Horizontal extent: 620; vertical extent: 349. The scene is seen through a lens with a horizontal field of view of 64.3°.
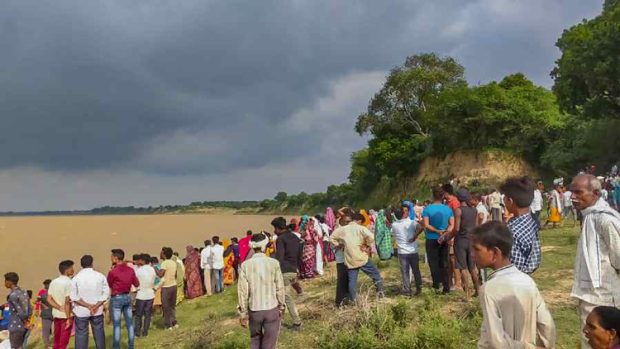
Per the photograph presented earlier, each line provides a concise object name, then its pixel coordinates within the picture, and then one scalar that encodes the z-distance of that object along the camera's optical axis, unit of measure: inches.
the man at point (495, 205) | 498.3
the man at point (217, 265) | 503.8
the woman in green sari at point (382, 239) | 473.5
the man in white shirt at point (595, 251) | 133.9
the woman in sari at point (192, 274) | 515.5
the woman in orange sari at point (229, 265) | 560.1
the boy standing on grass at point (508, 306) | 109.6
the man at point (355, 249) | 301.4
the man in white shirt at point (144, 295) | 360.8
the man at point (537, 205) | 496.7
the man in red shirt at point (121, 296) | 316.5
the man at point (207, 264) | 506.6
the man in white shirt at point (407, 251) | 322.3
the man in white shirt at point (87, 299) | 281.6
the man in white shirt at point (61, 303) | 304.2
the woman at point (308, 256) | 479.5
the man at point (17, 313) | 310.5
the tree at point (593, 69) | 876.6
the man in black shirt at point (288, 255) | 295.1
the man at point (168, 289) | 390.9
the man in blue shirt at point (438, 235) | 297.3
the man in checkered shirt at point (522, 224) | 147.9
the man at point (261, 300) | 228.1
